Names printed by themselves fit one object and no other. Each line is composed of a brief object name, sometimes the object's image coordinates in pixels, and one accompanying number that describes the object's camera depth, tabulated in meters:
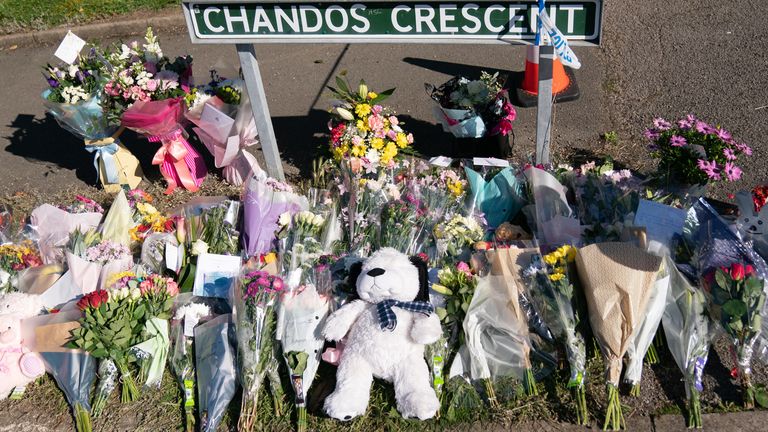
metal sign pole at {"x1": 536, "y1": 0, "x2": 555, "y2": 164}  3.95
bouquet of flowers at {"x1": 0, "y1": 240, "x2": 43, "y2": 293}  4.00
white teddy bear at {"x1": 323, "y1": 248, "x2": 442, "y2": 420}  3.26
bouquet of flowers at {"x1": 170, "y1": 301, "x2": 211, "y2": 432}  3.50
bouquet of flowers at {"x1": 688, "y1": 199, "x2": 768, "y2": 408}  3.23
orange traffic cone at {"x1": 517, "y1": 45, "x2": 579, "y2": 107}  5.61
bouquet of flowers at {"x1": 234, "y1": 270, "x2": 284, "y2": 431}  3.39
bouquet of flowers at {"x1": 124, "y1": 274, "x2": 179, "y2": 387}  3.61
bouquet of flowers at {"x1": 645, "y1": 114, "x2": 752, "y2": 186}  3.86
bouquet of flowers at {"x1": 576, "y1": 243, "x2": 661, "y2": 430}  3.25
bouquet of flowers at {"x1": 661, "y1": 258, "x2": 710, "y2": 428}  3.29
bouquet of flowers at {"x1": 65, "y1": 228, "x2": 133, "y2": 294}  3.96
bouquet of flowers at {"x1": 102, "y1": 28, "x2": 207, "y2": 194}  4.62
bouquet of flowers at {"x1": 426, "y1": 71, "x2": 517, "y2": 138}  4.66
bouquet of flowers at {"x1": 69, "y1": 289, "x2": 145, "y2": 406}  3.53
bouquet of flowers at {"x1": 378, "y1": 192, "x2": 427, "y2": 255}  3.90
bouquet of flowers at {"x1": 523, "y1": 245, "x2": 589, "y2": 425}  3.30
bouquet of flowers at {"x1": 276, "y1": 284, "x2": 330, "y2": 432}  3.36
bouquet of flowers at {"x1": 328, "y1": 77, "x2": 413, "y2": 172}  4.49
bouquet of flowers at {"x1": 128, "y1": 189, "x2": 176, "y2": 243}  4.36
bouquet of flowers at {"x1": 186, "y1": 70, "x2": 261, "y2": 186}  4.74
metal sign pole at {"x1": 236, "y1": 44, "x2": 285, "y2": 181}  4.42
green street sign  3.81
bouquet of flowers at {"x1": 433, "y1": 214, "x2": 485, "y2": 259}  3.93
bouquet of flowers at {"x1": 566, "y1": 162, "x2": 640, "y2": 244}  3.84
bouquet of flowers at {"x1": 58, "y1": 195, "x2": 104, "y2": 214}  4.60
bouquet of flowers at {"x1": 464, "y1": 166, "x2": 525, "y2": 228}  4.22
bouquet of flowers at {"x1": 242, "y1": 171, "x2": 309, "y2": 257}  4.16
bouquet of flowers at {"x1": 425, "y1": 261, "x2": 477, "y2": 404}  3.42
